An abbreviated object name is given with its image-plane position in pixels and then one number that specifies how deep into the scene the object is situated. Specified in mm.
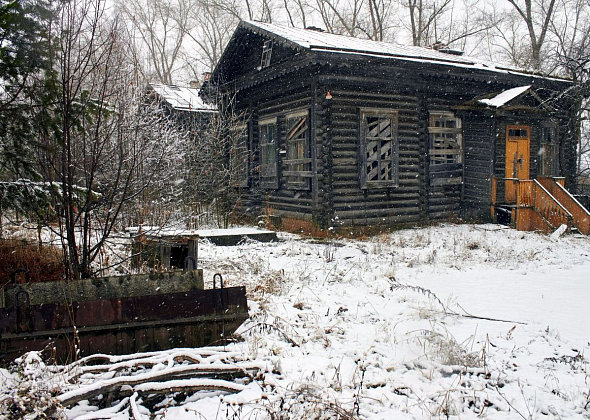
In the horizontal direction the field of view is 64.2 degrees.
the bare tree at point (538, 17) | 27078
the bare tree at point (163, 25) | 34594
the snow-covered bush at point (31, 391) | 2994
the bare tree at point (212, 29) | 32406
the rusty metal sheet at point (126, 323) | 3709
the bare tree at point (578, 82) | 13562
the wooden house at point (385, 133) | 11148
